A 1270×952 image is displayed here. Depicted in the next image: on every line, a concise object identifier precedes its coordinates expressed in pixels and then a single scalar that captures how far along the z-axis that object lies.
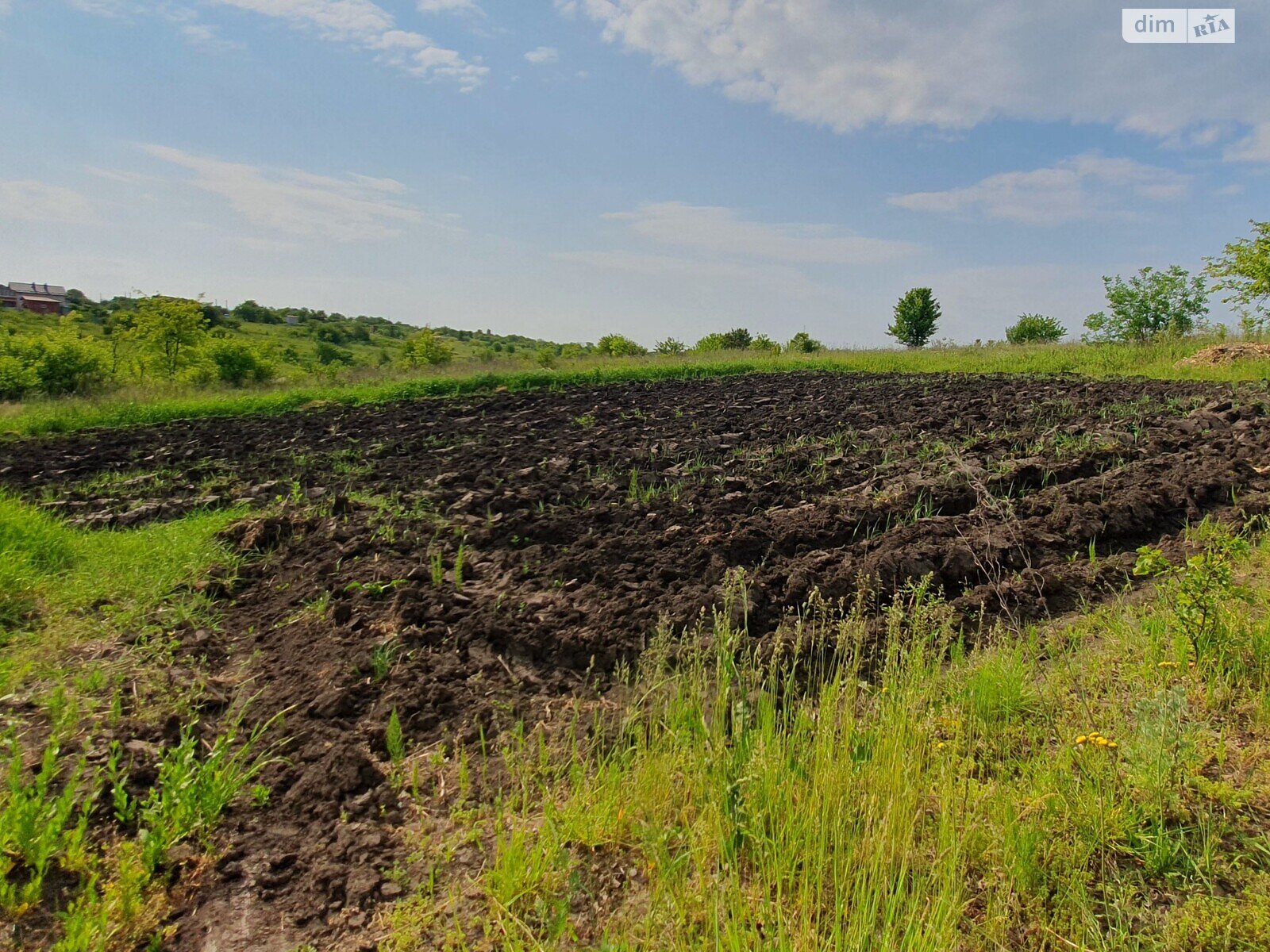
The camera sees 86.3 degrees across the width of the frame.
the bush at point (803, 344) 39.69
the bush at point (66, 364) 17.66
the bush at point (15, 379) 16.78
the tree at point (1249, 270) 25.98
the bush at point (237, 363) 22.48
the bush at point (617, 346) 48.56
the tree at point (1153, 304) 45.44
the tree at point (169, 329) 21.69
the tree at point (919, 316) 64.25
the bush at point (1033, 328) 62.09
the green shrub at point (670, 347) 39.39
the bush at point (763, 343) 48.33
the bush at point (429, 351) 31.36
